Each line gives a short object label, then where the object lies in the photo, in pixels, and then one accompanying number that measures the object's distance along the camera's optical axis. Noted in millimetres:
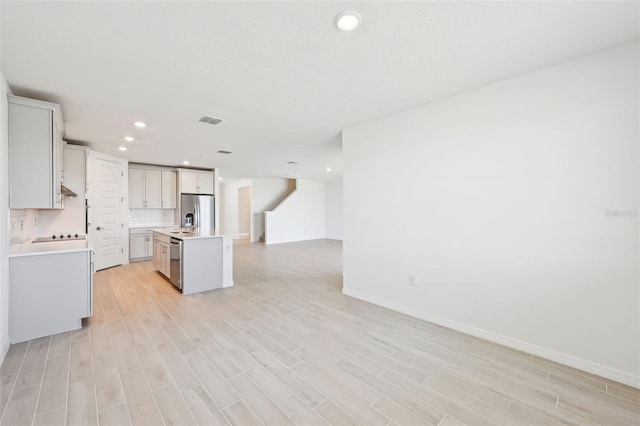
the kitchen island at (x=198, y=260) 4086
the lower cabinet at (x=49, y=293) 2605
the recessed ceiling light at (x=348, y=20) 1632
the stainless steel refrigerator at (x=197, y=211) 6946
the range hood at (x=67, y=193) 3949
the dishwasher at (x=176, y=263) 4172
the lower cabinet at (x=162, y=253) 4625
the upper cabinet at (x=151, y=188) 6410
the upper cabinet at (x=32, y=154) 2584
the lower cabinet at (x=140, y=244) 6254
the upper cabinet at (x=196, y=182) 6988
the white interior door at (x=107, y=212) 5344
